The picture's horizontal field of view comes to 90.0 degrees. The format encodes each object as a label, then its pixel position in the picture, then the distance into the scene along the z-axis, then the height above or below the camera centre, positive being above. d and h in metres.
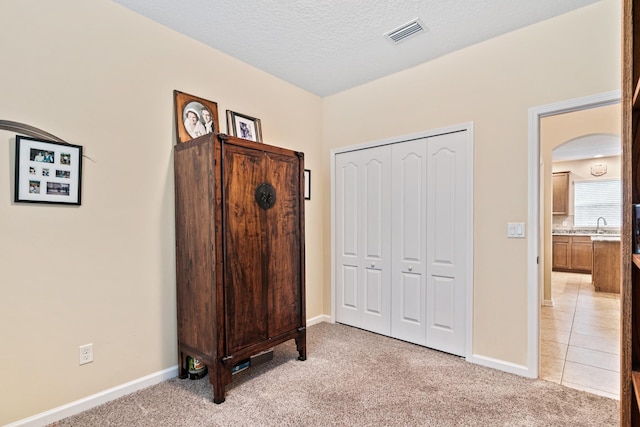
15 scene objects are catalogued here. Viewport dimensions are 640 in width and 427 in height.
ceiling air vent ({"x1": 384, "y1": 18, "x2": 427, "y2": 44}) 2.38 +1.39
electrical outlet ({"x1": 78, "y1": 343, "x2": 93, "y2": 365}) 2.02 -0.90
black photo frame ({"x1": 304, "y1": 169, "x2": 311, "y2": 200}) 3.57 +0.31
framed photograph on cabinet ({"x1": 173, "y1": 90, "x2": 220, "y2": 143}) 2.46 +0.77
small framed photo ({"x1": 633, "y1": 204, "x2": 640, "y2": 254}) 0.88 -0.05
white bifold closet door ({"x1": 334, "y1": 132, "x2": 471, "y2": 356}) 2.78 -0.27
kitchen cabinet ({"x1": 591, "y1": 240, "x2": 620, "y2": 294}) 5.17 -0.91
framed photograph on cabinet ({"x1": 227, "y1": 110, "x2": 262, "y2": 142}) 2.83 +0.78
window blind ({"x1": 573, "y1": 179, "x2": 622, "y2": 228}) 7.04 +0.19
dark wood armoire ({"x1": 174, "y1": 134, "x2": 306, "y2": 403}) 2.14 -0.29
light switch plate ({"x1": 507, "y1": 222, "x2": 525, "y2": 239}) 2.45 -0.15
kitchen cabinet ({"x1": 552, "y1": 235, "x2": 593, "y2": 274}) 6.78 -0.93
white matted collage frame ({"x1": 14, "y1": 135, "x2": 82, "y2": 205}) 1.81 +0.24
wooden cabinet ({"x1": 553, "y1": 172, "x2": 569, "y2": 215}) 7.51 +0.42
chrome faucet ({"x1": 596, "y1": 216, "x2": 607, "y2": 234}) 7.12 -0.28
